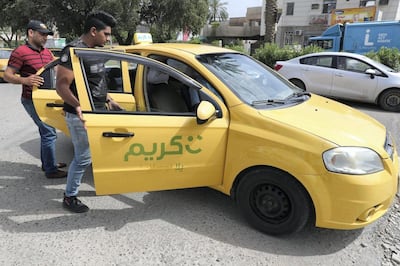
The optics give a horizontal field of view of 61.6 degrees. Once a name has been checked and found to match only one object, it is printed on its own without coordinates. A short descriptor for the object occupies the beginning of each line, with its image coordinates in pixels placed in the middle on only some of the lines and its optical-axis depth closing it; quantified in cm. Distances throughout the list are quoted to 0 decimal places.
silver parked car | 835
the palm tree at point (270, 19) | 1426
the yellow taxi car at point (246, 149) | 258
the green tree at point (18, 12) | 2248
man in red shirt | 360
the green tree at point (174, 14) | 2573
